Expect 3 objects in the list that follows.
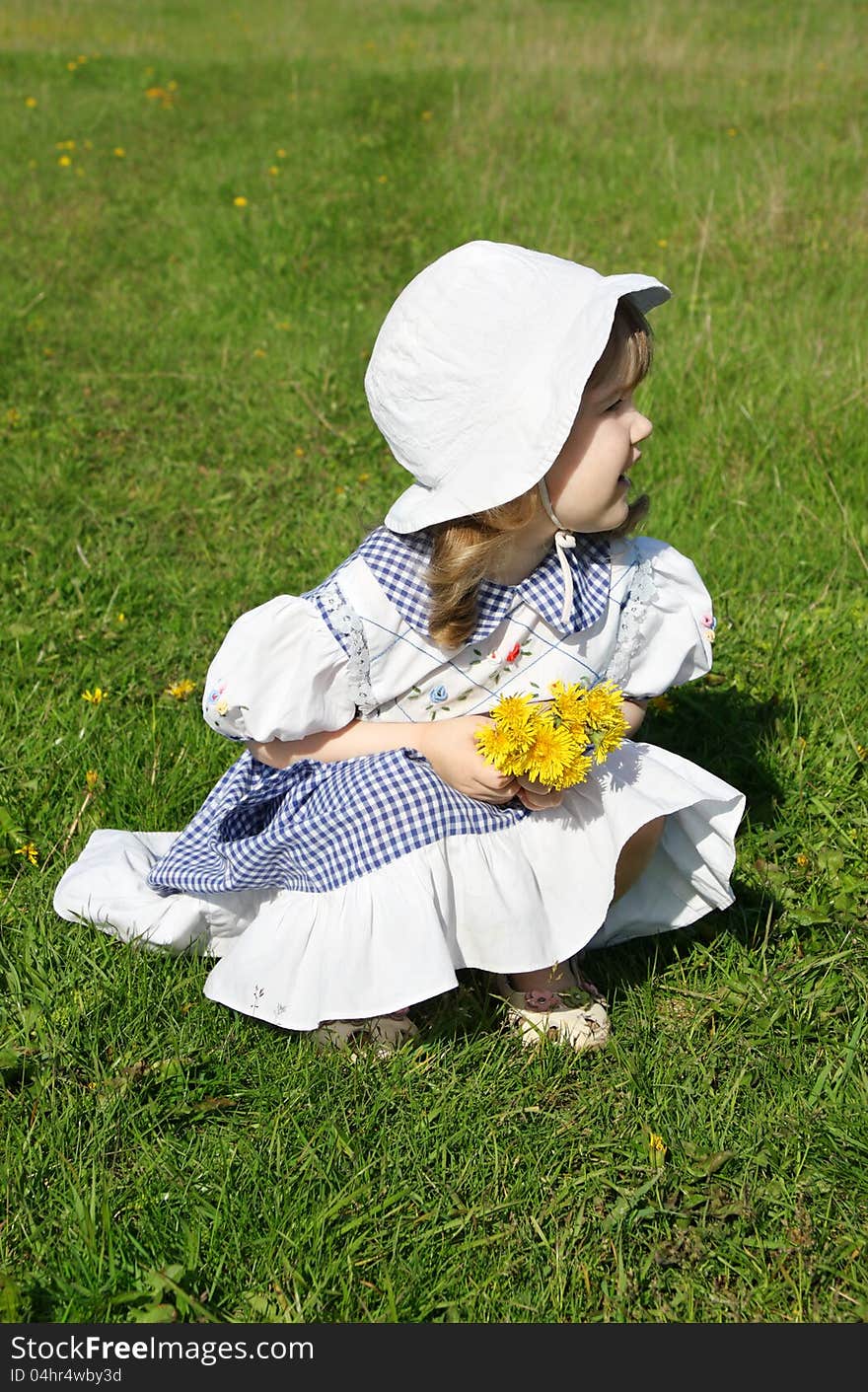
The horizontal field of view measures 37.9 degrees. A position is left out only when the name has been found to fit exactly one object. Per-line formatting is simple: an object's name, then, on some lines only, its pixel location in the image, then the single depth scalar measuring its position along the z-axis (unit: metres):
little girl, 2.16
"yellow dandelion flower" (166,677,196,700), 3.36
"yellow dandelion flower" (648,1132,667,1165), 2.17
